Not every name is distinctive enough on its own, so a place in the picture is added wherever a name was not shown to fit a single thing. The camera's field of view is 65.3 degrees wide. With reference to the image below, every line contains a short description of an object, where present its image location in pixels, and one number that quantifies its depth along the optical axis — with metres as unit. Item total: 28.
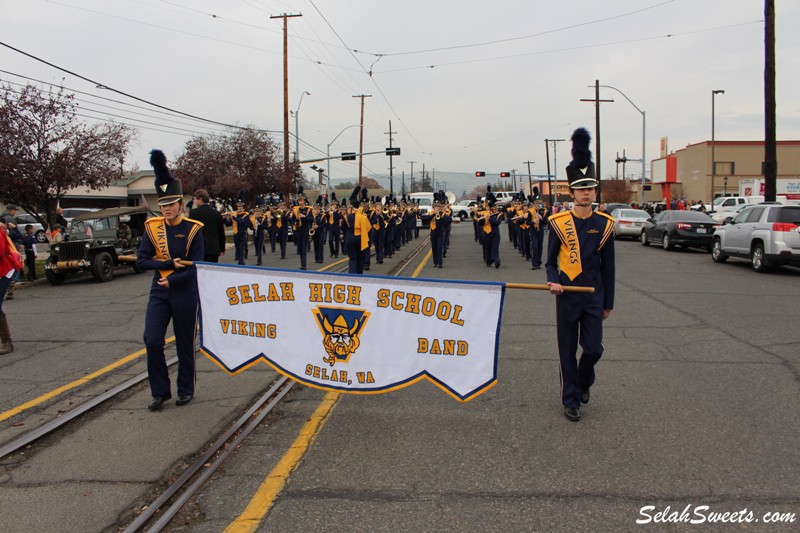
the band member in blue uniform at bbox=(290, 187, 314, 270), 17.72
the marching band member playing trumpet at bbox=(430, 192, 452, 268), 17.58
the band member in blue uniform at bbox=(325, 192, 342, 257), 20.96
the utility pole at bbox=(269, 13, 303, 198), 31.84
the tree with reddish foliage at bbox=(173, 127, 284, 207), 33.97
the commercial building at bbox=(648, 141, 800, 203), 72.38
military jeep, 14.87
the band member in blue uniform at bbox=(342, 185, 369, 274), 13.48
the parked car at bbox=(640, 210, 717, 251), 21.73
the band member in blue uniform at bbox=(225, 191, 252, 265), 18.73
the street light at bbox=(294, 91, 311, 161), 40.11
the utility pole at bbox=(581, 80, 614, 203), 42.51
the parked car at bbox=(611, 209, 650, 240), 28.09
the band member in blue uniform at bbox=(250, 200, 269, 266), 19.34
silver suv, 14.84
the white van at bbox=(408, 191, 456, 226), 46.92
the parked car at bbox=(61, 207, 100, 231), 40.67
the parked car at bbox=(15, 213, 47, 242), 36.41
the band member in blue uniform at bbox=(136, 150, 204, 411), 5.34
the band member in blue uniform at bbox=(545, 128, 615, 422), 5.02
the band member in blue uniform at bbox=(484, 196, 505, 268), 17.19
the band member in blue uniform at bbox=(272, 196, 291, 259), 21.58
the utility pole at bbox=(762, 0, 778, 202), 20.20
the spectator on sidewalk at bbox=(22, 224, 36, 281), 15.84
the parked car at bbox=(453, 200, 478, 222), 58.65
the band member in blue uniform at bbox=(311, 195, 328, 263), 19.71
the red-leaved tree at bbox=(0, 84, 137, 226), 16.06
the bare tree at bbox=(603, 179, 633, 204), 82.00
